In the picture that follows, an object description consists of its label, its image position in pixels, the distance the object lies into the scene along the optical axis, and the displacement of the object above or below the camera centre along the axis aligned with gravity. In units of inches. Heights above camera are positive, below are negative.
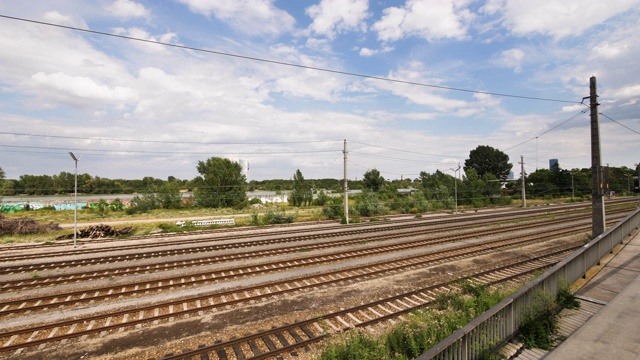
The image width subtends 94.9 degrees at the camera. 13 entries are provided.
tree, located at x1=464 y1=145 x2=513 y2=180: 3506.4 +289.2
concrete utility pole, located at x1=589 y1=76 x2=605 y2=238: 577.0 +25.7
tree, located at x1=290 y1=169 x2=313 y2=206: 2410.2 -25.3
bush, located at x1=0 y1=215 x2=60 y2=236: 1111.0 -131.1
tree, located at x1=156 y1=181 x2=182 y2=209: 2234.3 -54.2
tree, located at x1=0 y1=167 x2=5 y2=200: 1792.4 +117.0
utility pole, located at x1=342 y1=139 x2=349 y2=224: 1224.8 -5.0
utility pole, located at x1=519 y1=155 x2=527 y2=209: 2071.9 +154.2
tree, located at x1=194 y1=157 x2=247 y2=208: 2288.8 +9.7
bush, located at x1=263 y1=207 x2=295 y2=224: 1343.5 -133.6
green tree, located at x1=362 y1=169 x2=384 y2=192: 3388.3 +114.0
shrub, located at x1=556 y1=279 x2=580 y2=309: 302.5 -118.0
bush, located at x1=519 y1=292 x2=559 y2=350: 240.2 -119.5
